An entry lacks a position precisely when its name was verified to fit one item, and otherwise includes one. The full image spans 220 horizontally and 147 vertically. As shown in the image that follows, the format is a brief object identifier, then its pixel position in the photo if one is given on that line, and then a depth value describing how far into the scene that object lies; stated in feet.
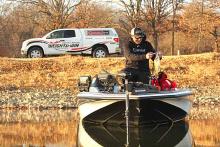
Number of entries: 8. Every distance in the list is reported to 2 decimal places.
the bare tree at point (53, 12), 157.16
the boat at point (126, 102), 40.04
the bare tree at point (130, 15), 155.77
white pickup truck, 98.99
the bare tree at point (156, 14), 154.40
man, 44.27
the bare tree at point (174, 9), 156.50
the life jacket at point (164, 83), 44.68
